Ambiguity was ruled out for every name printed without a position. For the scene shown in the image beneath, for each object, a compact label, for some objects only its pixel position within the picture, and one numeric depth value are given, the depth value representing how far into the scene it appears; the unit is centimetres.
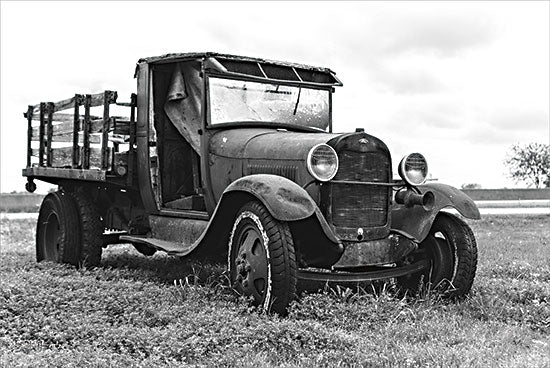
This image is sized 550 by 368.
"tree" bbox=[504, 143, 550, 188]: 4094
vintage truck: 627
